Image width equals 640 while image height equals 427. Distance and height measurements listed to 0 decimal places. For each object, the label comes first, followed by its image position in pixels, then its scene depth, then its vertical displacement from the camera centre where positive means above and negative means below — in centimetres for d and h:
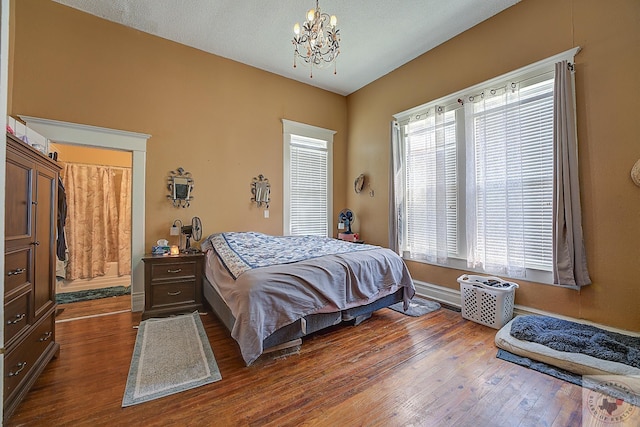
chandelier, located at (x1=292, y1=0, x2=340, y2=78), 233 +165
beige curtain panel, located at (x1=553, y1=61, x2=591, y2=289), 252 +20
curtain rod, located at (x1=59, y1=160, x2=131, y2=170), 418 +88
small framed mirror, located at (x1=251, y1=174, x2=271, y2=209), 426 +45
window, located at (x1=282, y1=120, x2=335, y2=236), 461 +70
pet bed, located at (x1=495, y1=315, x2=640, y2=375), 195 -103
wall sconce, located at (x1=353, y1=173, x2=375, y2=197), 486 +64
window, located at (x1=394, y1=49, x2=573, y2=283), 280 +49
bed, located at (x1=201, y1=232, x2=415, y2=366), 204 -60
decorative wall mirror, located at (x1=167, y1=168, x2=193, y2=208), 360 +43
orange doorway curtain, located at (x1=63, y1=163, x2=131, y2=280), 416 +2
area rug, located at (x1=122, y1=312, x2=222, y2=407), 186 -115
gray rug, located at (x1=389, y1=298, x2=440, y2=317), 327 -113
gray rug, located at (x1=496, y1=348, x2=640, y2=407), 176 -116
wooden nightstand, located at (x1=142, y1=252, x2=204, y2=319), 308 -77
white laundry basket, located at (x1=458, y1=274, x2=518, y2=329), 280 -88
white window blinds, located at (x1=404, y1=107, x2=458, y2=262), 361 +47
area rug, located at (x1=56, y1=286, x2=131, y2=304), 368 -108
